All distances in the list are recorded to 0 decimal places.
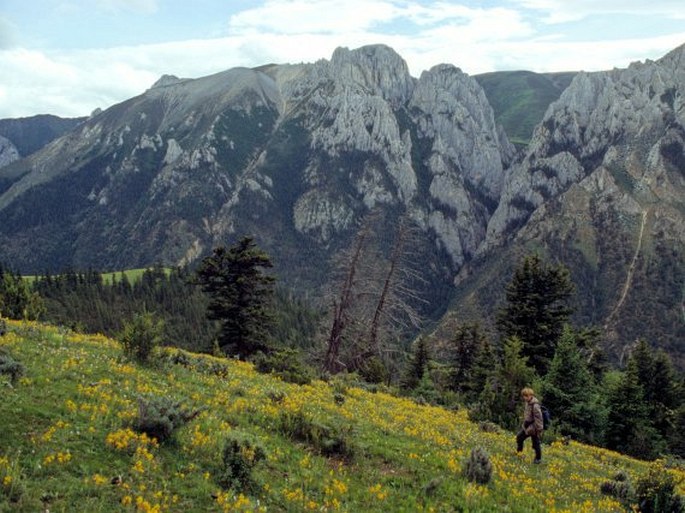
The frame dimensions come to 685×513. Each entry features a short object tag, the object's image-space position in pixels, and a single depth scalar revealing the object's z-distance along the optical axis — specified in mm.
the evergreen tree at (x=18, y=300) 29375
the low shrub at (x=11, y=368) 11984
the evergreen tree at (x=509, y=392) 23156
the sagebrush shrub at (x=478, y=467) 12344
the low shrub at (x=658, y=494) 12406
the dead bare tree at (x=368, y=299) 38656
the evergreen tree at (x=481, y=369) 40031
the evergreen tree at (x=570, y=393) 31812
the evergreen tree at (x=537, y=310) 42781
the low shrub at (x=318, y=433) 12508
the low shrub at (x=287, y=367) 21608
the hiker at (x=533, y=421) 15688
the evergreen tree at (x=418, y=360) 50500
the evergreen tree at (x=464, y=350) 51375
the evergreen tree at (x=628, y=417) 35094
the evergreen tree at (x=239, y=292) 38281
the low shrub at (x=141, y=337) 16984
